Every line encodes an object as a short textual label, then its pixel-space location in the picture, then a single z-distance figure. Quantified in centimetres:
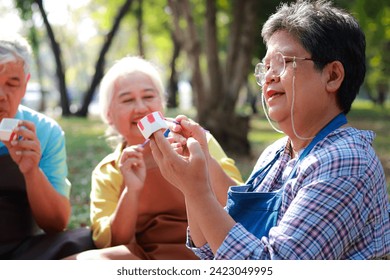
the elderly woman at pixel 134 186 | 263
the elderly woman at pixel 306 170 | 161
